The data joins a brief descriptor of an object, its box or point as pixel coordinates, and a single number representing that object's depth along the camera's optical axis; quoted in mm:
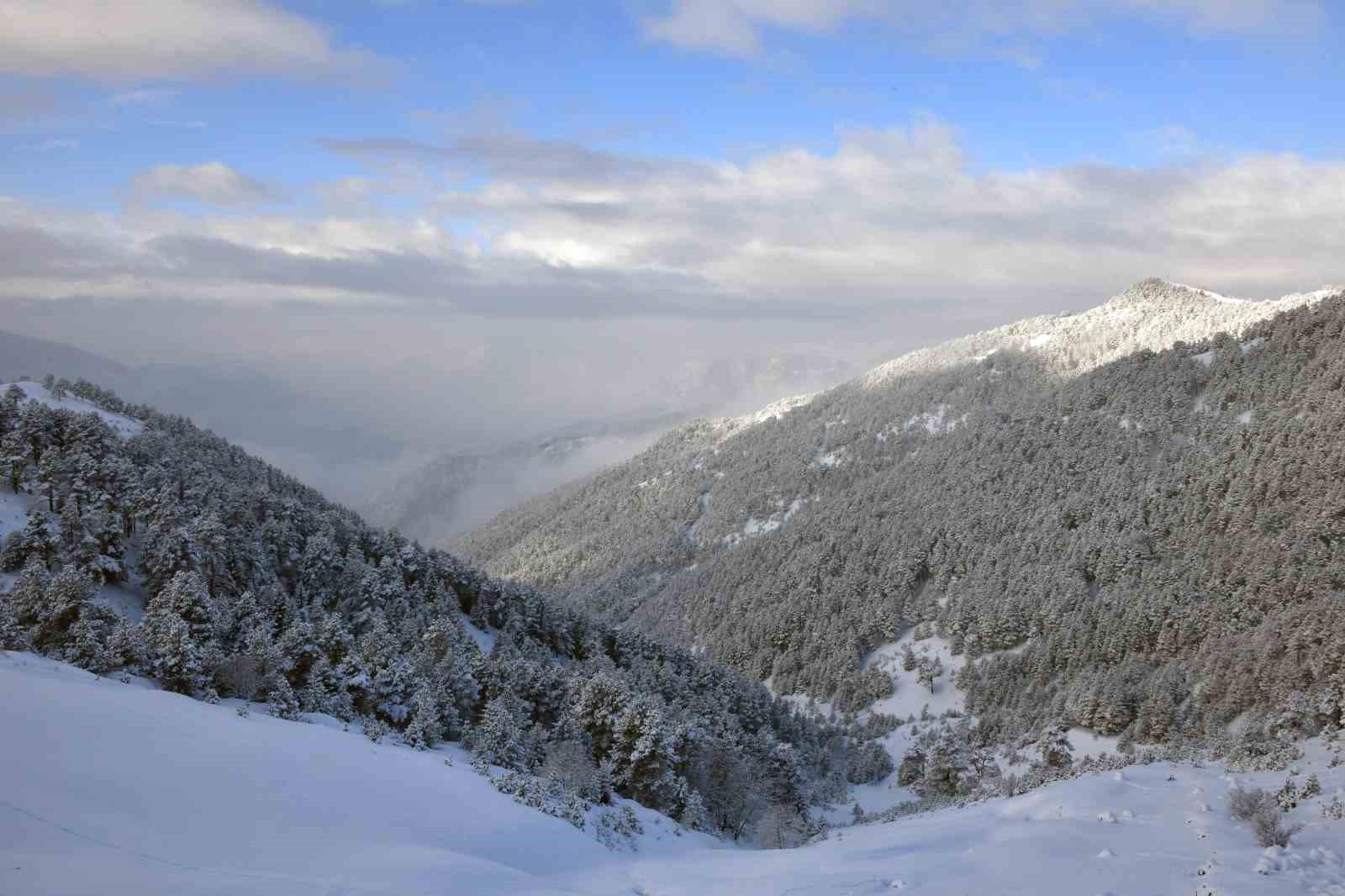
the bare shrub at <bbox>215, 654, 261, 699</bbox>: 43688
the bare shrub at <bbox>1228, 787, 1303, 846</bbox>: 20828
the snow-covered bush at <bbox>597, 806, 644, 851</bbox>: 31203
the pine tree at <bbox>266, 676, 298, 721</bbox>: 41344
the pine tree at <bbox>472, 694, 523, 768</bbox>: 43531
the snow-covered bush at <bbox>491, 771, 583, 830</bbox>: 31812
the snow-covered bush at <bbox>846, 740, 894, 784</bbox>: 97688
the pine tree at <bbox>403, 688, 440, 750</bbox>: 43809
